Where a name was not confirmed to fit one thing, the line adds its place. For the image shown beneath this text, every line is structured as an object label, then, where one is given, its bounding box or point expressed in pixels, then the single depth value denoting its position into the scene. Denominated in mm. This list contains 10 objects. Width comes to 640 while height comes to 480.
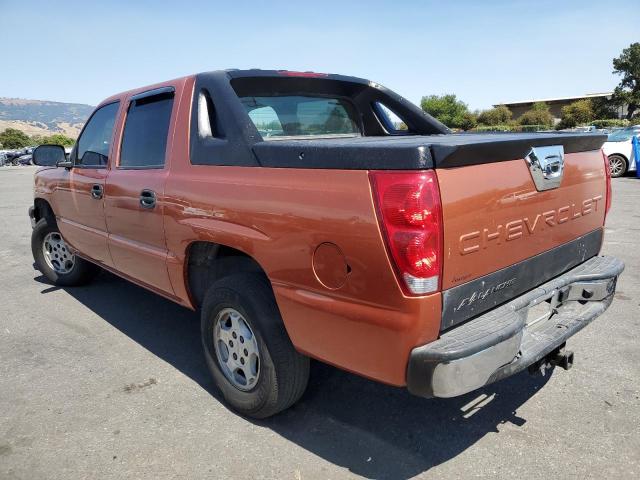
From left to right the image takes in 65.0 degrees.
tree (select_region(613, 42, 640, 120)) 60750
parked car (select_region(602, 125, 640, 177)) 14000
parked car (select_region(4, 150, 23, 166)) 40094
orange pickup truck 1957
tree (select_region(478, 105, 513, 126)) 68125
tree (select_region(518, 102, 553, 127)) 59938
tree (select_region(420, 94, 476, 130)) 101338
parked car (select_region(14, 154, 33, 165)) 38938
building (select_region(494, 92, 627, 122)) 77875
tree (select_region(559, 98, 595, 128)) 57000
